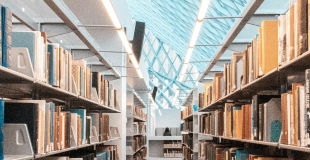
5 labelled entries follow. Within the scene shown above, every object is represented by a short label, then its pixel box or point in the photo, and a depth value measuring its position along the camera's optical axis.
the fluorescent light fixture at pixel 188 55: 4.48
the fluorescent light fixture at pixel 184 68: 5.61
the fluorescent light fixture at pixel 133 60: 4.80
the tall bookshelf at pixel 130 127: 7.93
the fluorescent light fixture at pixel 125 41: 3.62
